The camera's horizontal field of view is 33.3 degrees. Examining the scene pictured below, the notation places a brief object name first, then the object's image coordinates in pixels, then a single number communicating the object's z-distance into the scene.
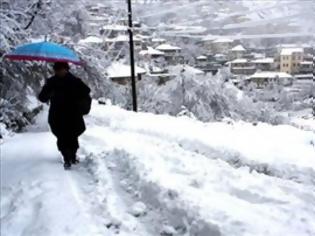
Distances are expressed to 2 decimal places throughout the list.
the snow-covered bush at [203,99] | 33.97
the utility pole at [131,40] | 24.16
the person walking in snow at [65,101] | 8.06
